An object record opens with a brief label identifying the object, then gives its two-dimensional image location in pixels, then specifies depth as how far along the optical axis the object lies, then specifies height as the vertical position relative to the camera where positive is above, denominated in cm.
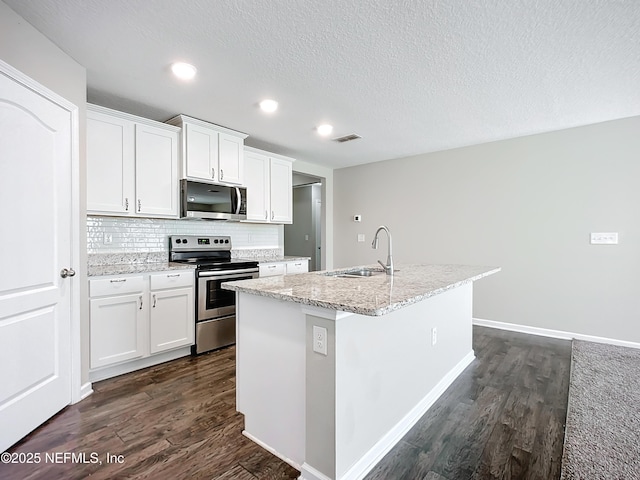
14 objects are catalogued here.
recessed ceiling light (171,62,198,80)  225 +120
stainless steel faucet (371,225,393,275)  245 -21
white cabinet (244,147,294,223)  402 +68
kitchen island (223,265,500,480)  142 -65
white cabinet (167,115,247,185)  324 +92
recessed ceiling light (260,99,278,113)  287 +121
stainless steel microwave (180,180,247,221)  326 +40
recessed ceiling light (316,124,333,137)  349 +120
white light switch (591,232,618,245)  337 -1
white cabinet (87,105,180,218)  271 +67
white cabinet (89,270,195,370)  251 -64
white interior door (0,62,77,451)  173 -9
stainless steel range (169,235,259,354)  315 -50
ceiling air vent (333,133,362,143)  382 +121
